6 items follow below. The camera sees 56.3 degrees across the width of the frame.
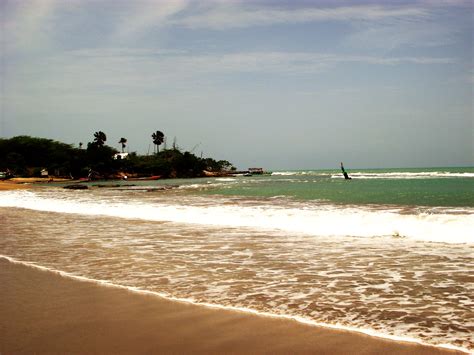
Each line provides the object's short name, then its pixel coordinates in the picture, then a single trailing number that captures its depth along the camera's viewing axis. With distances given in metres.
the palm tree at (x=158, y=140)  140.62
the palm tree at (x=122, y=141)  144.46
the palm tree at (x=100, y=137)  121.75
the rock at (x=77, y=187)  47.22
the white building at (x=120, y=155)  113.06
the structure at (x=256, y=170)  141.00
